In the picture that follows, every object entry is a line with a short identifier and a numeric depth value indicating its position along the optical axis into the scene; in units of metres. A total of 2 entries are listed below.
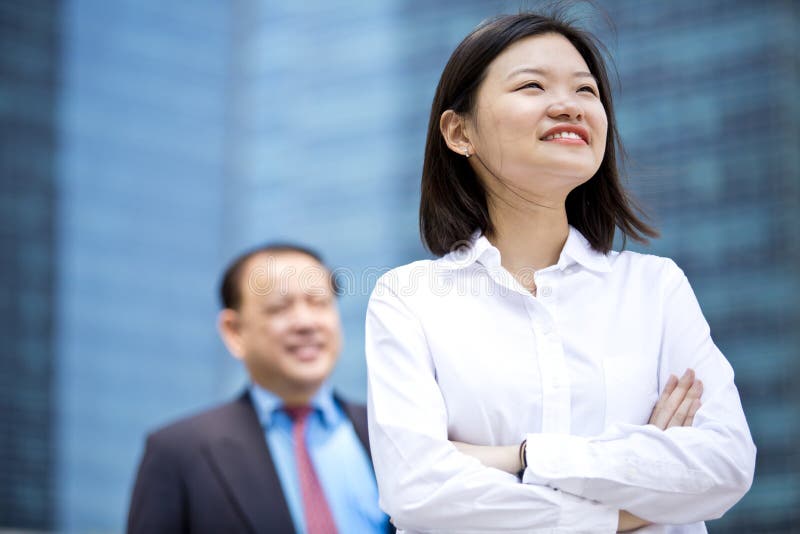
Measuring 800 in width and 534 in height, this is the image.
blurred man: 3.92
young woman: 2.03
